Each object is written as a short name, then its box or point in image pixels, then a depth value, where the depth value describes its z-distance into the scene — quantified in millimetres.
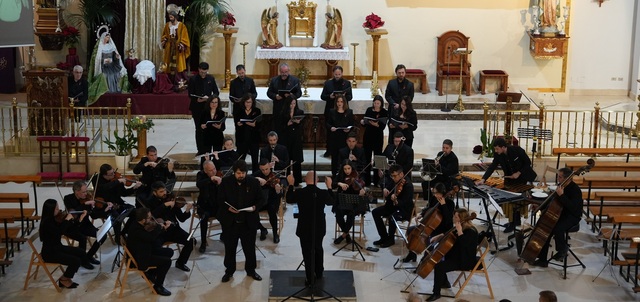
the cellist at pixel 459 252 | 10484
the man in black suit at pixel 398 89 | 15344
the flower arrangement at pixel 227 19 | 19250
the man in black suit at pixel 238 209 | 11180
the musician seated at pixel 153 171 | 12703
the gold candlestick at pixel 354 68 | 19469
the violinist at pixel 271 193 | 12586
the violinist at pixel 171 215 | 11391
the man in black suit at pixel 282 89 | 15016
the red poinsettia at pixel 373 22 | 19641
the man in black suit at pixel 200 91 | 15102
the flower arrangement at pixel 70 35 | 19406
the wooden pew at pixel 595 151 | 14562
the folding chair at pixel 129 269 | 10664
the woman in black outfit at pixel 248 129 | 14336
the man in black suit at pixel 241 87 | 15172
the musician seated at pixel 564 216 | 11438
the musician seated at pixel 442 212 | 11141
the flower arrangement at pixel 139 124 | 15008
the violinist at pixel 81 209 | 11547
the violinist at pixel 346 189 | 12430
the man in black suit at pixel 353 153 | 13562
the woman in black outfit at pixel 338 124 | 14414
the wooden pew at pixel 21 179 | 13062
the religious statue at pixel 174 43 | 19156
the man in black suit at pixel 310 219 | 10852
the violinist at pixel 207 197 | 12039
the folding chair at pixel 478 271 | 10719
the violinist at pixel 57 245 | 10789
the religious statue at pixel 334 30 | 20047
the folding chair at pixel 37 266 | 10789
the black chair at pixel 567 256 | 11484
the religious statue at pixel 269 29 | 19969
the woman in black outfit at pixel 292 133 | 14555
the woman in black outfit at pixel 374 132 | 14492
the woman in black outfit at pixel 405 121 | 14438
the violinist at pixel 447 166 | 13281
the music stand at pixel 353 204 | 11695
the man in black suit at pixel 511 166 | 13039
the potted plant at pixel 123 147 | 15133
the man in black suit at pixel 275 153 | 13406
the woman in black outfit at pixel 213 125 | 14297
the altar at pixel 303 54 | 19828
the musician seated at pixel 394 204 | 12352
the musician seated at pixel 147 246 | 10617
